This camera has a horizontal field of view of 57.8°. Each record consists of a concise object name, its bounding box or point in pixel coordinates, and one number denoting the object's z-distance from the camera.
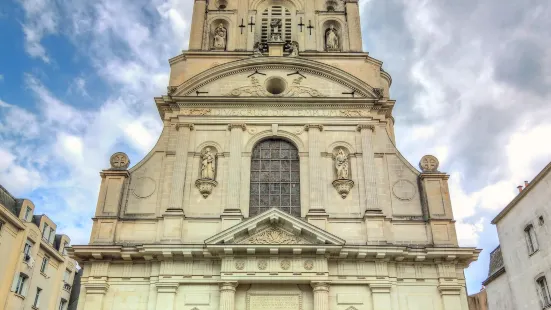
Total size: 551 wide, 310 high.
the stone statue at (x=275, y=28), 22.30
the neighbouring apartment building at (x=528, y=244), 19.89
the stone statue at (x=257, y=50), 21.20
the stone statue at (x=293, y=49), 21.33
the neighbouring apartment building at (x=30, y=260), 26.55
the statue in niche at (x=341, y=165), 17.84
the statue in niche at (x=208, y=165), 17.86
